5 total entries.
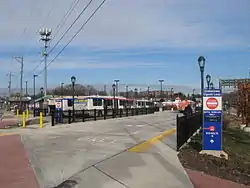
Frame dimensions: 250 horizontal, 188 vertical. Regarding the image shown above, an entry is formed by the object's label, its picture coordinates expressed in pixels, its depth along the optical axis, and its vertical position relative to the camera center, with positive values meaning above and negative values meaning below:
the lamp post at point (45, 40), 28.99 +8.39
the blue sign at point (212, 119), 6.13 -0.73
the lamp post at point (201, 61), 8.90 +1.48
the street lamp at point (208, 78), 17.14 +1.46
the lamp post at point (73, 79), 16.40 +1.32
